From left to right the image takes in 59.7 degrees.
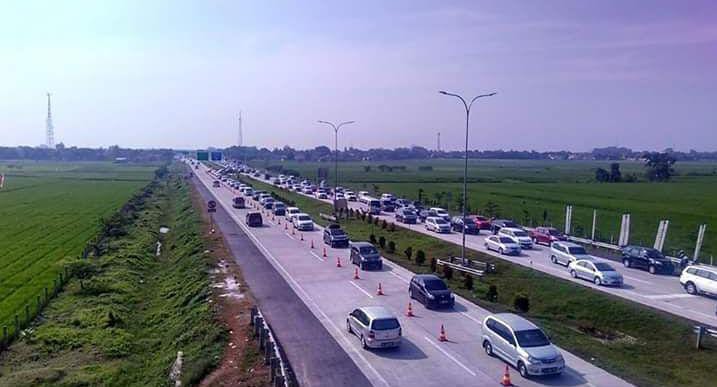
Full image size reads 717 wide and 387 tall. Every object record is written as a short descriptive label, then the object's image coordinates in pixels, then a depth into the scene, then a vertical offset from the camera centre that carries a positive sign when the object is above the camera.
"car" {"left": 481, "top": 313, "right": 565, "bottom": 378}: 20.53 -6.92
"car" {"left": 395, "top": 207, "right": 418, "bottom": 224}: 65.00 -7.84
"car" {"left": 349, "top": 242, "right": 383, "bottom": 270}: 40.25 -7.57
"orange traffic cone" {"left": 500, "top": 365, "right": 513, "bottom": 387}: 20.02 -7.61
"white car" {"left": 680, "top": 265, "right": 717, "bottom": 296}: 32.06 -6.87
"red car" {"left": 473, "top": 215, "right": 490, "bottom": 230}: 59.59 -7.64
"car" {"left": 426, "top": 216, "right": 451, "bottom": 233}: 57.62 -7.72
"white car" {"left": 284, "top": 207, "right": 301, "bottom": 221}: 63.58 -7.62
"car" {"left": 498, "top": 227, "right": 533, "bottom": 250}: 48.81 -7.27
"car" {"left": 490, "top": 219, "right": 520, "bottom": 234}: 56.41 -7.40
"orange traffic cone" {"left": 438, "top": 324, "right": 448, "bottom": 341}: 24.91 -7.75
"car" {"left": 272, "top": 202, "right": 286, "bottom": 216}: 72.69 -8.25
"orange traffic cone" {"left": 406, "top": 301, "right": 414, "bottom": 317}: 28.86 -7.90
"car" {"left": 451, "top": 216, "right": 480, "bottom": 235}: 57.62 -7.77
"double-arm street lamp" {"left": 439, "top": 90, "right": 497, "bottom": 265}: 39.75 -0.98
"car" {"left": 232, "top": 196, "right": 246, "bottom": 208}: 81.31 -8.55
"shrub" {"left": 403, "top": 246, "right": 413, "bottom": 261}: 45.28 -8.08
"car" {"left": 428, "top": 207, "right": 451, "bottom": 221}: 63.13 -7.42
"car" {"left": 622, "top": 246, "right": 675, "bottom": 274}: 39.22 -7.22
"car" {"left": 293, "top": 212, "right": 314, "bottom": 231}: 60.22 -8.10
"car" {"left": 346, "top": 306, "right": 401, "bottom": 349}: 23.45 -7.13
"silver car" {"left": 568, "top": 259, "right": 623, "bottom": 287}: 35.22 -7.29
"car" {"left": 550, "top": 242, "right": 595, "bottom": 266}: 40.97 -7.14
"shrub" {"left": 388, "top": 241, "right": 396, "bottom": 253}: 48.07 -8.20
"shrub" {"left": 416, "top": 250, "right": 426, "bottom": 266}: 43.06 -8.01
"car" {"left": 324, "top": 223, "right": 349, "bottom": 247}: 49.56 -7.84
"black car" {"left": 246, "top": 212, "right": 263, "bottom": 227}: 62.50 -8.21
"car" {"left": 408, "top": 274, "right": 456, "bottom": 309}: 29.92 -7.28
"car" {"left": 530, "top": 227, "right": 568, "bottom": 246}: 51.12 -7.52
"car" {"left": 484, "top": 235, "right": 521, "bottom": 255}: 45.66 -7.48
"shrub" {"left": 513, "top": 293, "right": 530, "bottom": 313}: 31.20 -7.94
